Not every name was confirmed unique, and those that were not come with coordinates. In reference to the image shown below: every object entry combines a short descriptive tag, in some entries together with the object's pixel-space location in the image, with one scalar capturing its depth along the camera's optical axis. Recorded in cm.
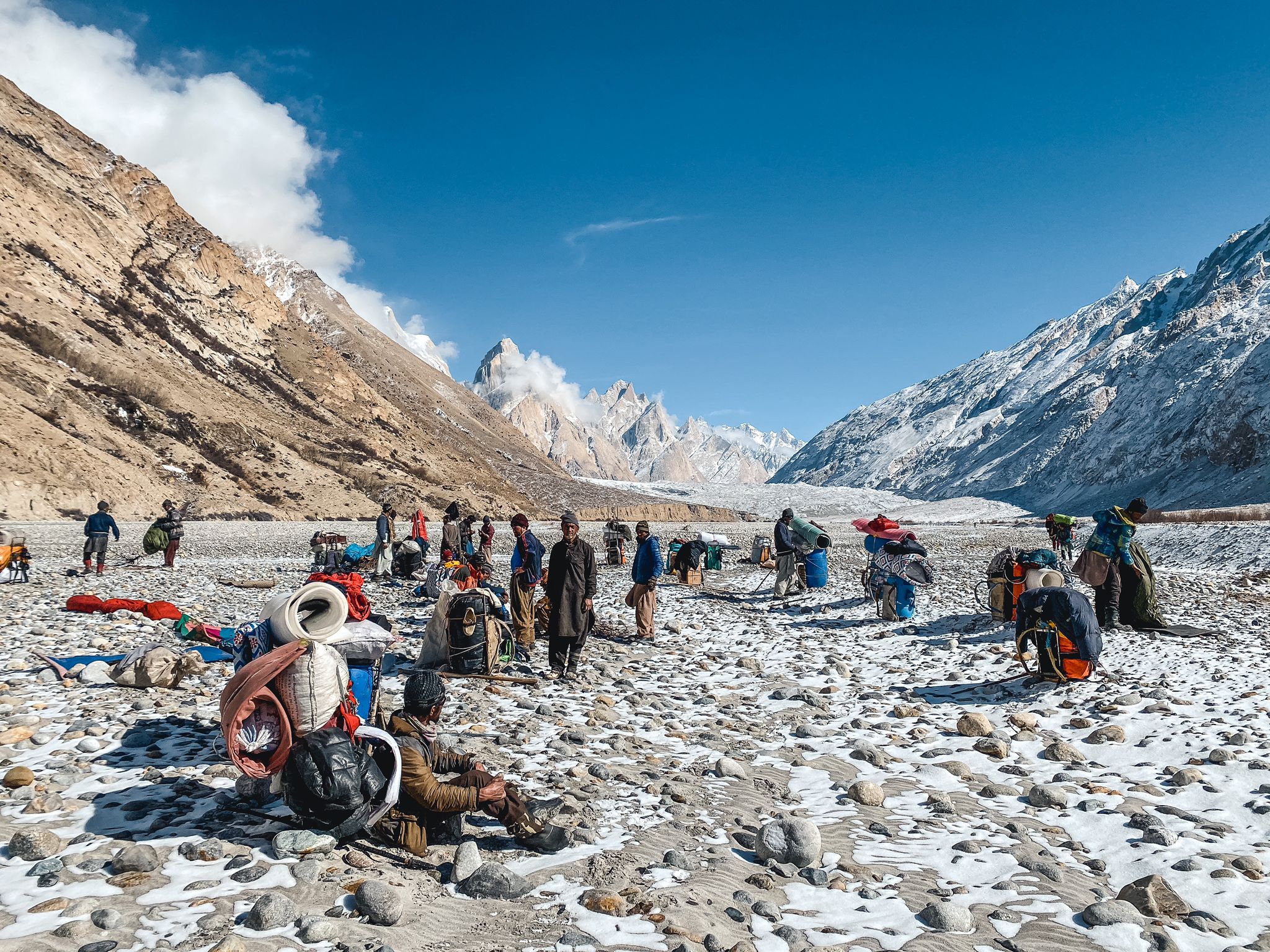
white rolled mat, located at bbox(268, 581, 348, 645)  539
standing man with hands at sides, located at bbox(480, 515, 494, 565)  2153
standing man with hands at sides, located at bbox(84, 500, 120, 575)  2053
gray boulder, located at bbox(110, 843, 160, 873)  454
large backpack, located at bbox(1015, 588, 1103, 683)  957
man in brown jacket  516
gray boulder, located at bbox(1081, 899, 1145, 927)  458
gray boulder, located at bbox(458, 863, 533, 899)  468
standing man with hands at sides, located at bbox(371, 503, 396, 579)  2172
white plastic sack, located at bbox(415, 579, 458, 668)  1039
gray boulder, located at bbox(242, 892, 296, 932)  407
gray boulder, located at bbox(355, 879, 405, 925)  423
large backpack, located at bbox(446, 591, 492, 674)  1027
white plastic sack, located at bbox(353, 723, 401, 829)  501
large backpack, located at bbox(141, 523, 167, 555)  2267
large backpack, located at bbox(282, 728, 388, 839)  488
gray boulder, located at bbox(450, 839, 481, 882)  483
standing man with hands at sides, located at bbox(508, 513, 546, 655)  1241
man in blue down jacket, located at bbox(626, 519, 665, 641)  1372
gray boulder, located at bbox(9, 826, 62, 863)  459
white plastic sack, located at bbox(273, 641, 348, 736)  508
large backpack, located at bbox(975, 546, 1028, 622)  1309
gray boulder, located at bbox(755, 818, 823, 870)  541
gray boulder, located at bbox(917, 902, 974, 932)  455
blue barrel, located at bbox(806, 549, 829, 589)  1970
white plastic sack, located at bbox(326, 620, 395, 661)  655
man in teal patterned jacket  1241
